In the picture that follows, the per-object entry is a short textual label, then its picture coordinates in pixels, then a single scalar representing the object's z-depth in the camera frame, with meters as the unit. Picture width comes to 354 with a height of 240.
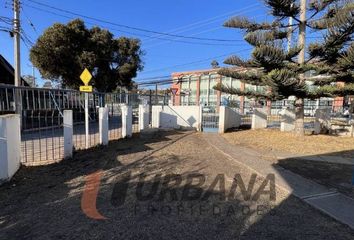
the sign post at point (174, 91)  17.88
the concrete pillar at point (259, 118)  15.12
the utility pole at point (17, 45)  14.46
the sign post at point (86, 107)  8.41
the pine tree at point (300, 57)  10.32
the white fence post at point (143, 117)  12.28
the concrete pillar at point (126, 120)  10.56
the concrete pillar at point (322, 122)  13.31
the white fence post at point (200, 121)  14.37
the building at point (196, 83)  22.92
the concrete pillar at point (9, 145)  4.91
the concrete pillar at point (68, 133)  6.88
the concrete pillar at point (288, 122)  14.00
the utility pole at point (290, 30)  13.19
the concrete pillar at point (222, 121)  13.72
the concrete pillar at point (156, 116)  14.27
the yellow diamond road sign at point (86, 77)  9.23
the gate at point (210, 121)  14.35
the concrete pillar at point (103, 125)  8.68
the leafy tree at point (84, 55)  19.17
